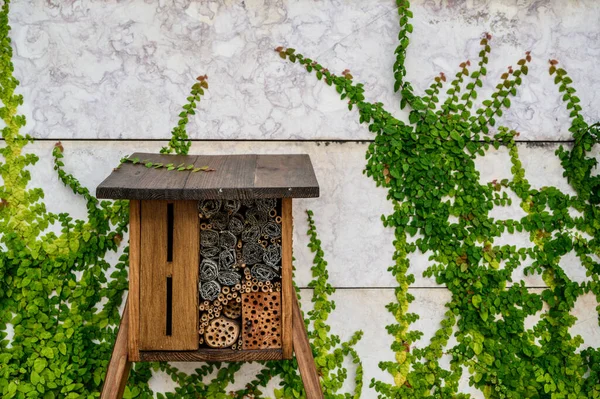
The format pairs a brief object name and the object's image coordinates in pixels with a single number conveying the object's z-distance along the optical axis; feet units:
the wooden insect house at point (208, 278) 5.84
